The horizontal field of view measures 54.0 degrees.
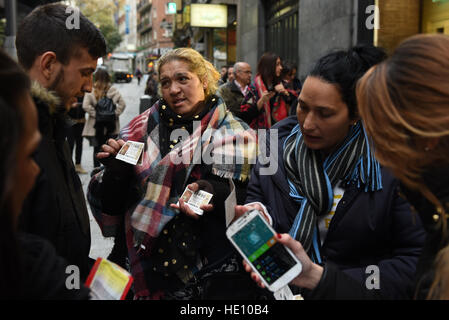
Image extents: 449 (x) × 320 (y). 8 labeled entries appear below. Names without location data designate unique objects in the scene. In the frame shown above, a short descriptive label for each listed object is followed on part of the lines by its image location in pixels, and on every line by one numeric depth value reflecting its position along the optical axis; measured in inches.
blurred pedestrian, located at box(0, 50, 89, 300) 39.0
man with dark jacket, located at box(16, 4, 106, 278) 63.4
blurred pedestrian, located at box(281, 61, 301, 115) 229.4
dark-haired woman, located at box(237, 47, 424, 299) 71.3
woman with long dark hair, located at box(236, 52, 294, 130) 237.9
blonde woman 94.7
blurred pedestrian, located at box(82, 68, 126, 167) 328.5
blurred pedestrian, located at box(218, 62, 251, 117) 256.0
